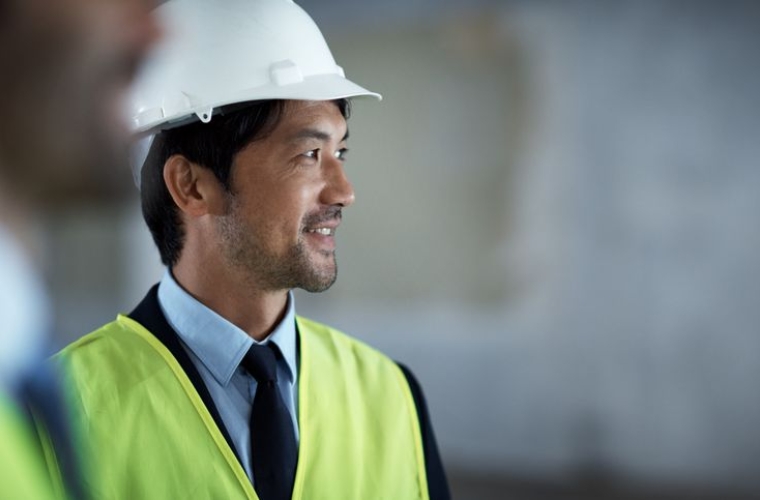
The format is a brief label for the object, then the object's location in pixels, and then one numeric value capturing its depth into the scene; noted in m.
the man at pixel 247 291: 1.14
